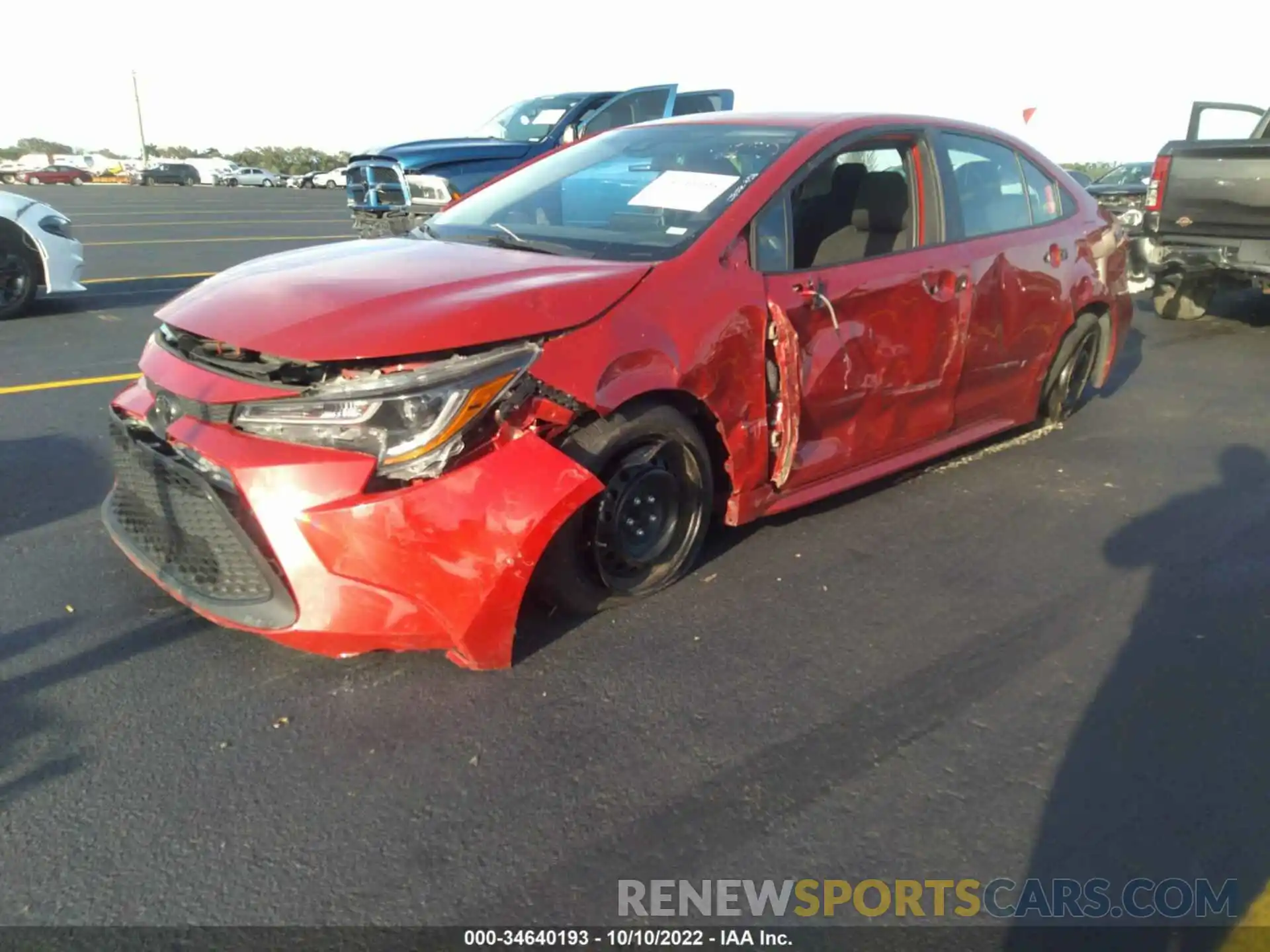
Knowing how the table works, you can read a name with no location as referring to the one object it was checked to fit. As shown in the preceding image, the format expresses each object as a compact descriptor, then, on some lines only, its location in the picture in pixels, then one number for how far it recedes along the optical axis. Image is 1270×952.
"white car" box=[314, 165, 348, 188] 45.38
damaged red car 2.74
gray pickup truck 7.96
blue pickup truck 11.27
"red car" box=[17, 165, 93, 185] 45.12
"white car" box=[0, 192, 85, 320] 8.23
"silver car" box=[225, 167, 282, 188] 48.94
